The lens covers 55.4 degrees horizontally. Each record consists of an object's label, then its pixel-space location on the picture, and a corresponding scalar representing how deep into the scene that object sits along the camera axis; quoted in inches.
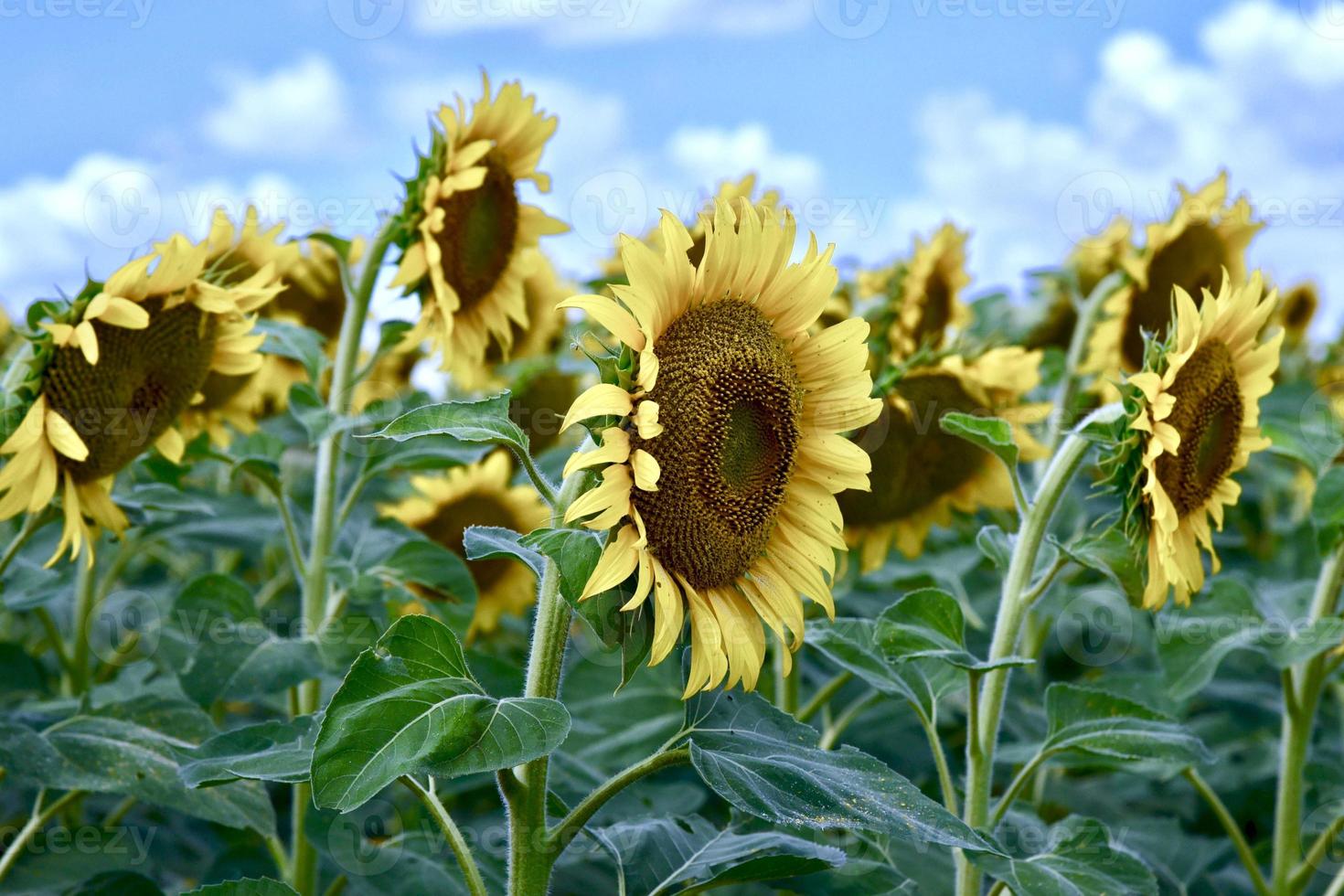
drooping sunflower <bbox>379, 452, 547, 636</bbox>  134.5
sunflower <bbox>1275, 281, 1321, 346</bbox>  226.2
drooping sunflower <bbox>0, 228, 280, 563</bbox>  82.6
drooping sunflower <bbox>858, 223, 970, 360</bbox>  139.5
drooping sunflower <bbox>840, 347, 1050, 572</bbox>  118.6
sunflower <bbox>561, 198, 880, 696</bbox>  57.2
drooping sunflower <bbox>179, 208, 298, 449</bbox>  108.0
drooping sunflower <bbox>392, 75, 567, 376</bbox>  104.1
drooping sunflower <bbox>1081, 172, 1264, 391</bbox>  129.6
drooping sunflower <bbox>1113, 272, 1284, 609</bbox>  76.0
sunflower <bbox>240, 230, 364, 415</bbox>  139.6
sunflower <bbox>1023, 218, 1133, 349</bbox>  154.1
